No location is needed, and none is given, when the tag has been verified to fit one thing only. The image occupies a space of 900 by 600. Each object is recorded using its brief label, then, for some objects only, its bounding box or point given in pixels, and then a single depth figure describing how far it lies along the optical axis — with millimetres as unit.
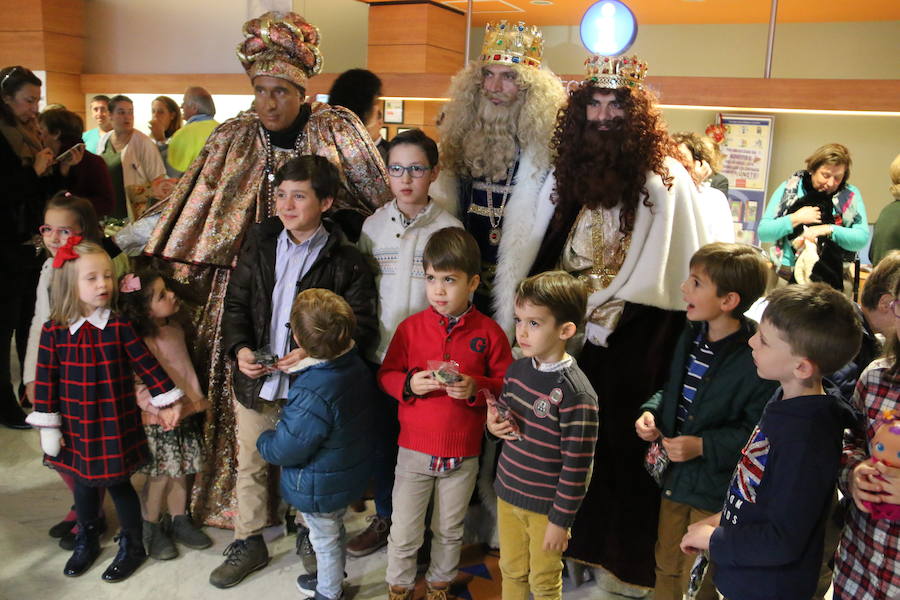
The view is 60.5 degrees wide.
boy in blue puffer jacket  2648
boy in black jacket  2977
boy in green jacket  2393
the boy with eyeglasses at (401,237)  2982
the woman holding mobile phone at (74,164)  4449
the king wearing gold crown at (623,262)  2887
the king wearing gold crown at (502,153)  3088
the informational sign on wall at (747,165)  5762
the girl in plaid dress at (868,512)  1736
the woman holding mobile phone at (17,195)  4125
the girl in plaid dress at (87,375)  2916
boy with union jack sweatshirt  1769
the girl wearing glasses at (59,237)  3123
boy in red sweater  2730
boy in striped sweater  2371
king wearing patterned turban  3352
